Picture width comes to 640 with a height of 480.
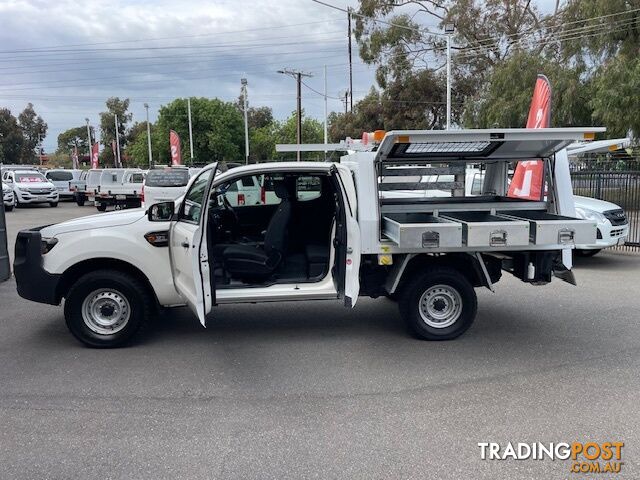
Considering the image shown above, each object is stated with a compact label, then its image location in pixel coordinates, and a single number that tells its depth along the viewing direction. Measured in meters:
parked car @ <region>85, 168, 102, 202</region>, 25.20
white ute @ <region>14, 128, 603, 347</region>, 5.39
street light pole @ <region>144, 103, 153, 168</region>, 64.88
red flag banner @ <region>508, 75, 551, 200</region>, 6.89
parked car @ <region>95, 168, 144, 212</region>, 23.11
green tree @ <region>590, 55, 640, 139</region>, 19.11
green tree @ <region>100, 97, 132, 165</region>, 98.38
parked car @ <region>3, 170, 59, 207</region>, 27.36
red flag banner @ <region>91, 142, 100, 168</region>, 49.77
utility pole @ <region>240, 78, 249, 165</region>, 46.26
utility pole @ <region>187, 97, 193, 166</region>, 58.09
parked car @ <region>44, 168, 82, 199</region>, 32.25
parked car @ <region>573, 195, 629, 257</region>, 10.23
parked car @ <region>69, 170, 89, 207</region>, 29.27
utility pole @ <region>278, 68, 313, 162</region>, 47.22
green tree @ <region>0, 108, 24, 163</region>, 87.06
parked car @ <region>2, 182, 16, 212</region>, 25.58
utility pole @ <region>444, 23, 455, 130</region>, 22.94
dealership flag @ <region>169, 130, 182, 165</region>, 38.47
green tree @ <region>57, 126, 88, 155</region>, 123.06
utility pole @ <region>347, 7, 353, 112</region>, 43.63
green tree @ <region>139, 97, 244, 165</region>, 65.75
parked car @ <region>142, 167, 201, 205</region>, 19.12
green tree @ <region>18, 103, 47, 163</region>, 99.19
